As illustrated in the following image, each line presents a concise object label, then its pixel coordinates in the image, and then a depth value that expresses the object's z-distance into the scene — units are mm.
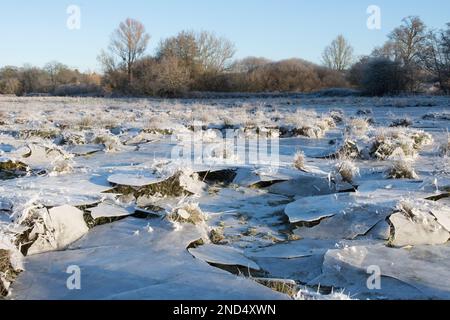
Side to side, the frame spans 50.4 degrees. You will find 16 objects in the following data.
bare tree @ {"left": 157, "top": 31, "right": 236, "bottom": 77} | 37125
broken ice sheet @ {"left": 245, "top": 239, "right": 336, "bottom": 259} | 3619
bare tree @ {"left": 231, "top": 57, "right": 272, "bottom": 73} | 39412
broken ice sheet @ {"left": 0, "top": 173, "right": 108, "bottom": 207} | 4434
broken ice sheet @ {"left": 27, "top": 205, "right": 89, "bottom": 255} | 3684
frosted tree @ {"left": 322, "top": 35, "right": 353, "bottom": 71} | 45000
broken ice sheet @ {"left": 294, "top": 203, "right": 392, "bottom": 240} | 4023
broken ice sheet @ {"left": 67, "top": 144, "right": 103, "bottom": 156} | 7779
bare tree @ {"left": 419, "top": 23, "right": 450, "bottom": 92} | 25906
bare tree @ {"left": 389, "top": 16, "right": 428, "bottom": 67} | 31219
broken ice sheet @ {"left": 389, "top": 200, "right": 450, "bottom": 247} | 3811
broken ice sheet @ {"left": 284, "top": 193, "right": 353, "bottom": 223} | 4332
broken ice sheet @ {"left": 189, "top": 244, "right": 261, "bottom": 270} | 3406
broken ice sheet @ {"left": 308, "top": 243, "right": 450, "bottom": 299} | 2930
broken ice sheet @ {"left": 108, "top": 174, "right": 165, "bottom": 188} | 5223
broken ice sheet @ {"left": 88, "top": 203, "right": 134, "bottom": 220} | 4344
